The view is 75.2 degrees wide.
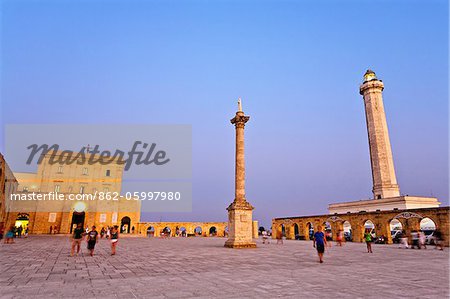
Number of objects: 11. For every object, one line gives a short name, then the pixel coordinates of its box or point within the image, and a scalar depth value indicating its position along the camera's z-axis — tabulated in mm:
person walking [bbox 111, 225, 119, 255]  14383
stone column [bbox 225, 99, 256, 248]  19891
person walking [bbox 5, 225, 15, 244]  20936
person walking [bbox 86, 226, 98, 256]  13930
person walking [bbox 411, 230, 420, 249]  20688
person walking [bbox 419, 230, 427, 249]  20750
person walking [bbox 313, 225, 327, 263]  11688
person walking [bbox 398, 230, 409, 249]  20875
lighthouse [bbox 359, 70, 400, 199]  44084
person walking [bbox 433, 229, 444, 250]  19984
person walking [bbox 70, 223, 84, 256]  13701
